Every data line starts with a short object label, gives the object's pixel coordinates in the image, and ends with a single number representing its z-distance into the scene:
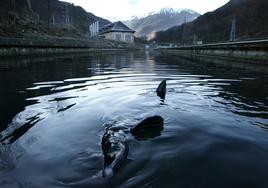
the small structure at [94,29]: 109.25
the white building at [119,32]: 104.34
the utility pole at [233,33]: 45.44
